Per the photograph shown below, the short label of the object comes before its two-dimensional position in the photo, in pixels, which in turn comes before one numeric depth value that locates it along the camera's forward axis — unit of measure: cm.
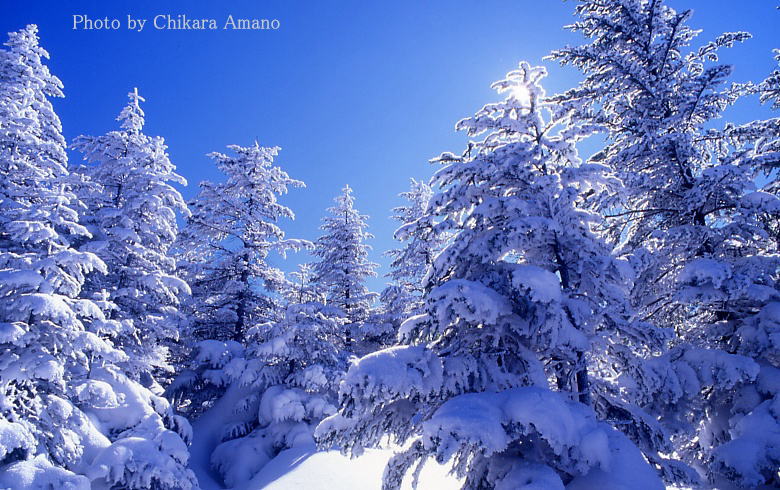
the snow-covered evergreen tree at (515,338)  532
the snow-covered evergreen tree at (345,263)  2512
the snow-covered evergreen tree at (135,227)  1362
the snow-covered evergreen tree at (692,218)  866
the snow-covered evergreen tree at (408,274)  2236
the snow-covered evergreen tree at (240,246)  1888
